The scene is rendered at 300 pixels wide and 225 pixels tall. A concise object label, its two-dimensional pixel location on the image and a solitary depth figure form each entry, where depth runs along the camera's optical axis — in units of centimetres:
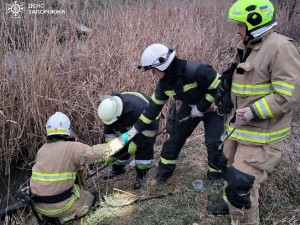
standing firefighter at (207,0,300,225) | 214
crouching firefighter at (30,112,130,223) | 328
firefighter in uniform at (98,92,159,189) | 368
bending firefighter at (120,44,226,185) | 327
